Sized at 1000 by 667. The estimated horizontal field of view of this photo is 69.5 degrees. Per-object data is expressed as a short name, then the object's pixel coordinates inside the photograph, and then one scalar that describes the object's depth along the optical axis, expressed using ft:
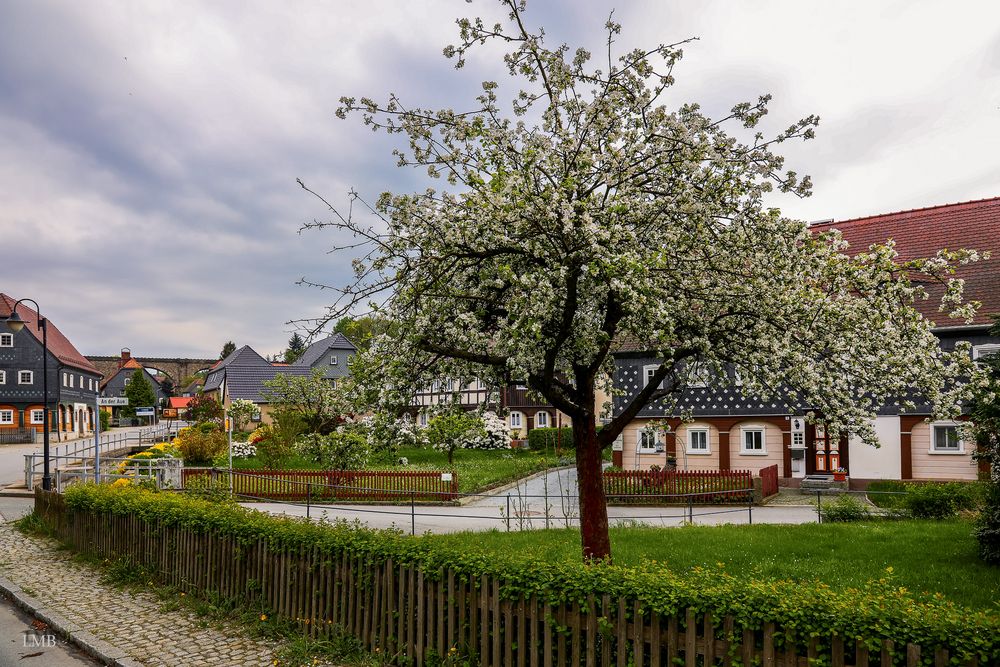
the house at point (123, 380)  315.78
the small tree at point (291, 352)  385.01
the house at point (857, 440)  78.28
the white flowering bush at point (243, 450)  137.87
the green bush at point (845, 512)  60.13
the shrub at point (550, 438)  143.93
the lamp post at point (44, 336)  70.85
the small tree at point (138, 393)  261.03
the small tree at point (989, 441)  35.42
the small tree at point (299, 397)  100.88
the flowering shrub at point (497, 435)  145.89
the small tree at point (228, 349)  409.69
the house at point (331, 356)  231.30
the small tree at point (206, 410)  191.78
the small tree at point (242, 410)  155.63
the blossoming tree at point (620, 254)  30.19
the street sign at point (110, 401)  54.80
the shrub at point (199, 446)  121.90
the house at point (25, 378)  187.42
